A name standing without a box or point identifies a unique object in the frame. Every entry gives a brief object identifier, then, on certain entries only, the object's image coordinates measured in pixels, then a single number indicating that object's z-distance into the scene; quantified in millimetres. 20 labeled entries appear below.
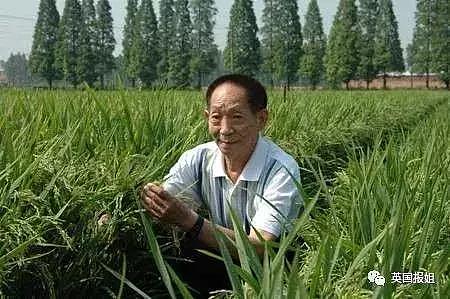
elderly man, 1960
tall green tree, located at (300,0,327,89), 44250
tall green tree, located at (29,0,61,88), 41094
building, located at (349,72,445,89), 47781
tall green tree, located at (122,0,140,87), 41750
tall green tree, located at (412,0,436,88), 42562
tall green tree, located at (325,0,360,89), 42250
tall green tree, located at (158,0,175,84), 43219
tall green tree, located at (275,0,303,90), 43719
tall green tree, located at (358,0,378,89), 43219
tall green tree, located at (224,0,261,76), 42316
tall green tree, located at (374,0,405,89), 44219
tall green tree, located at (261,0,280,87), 44125
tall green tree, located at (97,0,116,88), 41969
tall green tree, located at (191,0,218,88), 43156
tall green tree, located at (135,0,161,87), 41438
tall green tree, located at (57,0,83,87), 39803
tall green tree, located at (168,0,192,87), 41750
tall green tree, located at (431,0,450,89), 41125
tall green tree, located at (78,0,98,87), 38862
